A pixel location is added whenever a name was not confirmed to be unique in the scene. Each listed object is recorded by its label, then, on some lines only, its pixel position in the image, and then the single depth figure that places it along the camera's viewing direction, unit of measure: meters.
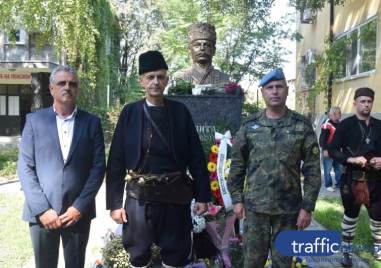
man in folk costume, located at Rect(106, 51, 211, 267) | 2.58
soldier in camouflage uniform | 2.64
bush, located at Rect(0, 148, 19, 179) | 9.56
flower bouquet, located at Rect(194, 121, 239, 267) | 3.42
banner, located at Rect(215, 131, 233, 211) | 3.62
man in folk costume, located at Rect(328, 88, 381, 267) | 3.65
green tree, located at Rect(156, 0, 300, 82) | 16.53
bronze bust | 6.29
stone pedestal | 5.39
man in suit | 2.56
